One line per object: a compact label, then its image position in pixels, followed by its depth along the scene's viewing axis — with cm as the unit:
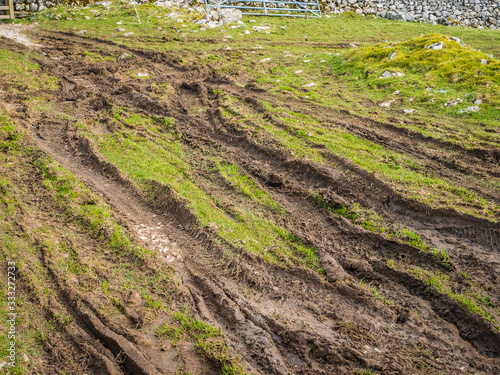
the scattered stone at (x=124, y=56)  1650
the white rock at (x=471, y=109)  1113
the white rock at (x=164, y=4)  2510
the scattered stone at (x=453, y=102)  1162
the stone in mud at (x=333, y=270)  651
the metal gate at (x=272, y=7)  2638
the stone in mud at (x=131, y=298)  580
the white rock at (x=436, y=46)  1439
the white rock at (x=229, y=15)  2386
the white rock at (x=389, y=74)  1390
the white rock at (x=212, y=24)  2249
